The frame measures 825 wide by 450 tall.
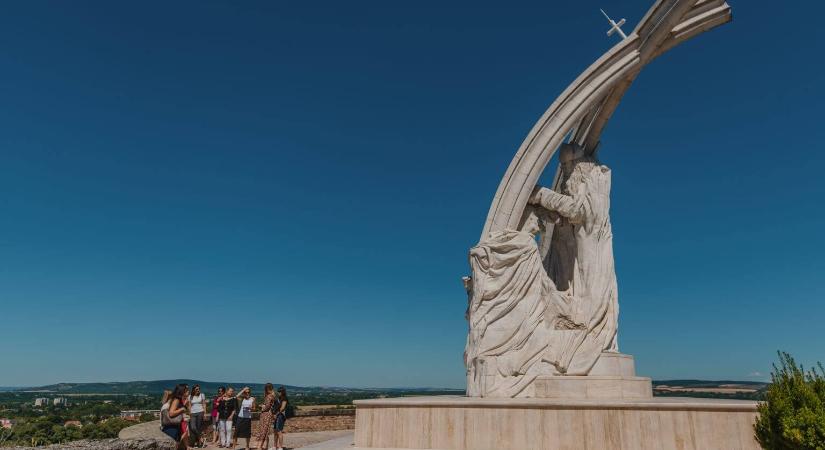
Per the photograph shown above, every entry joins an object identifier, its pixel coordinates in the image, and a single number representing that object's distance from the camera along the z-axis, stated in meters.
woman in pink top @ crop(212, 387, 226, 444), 11.41
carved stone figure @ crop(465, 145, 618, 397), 8.70
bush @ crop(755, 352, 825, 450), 4.66
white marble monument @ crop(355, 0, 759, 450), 6.39
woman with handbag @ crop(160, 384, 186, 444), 7.80
